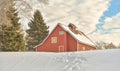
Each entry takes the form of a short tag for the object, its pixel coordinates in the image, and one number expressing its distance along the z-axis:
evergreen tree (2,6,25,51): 38.59
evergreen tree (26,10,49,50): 49.72
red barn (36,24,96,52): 40.53
